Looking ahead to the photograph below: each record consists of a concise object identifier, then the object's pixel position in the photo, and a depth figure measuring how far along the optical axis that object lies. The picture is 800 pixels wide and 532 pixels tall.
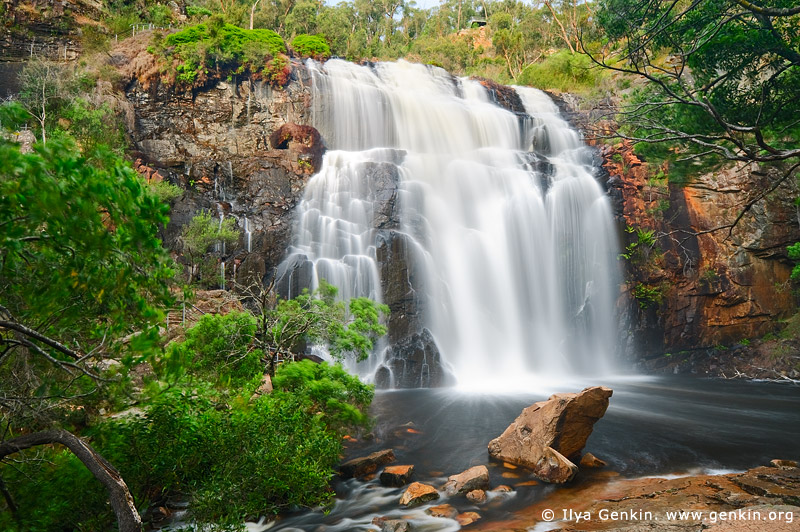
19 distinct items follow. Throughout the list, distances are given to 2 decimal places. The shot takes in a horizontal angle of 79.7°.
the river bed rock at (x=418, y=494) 7.43
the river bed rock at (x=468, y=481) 7.72
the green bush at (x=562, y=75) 34.19
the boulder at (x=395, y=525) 6.49
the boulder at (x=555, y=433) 8.09
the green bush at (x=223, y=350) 8.57
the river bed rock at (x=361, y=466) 8.55
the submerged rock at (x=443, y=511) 6.98
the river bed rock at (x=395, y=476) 8.16
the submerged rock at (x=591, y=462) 8.78
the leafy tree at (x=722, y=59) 7.78
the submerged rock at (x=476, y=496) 7.41
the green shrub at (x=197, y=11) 30.55
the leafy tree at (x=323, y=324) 9.54
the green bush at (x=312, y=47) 29.00
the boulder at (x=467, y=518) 6.74
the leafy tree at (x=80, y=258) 2.41
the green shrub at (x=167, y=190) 17.39
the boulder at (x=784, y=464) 8.43
